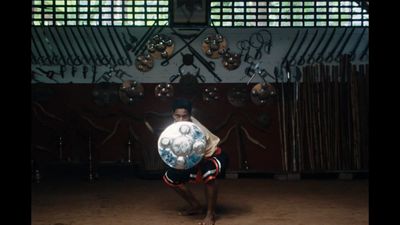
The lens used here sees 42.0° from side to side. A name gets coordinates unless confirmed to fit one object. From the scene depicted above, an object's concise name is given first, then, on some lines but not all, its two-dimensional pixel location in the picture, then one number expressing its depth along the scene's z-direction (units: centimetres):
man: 551
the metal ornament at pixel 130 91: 922
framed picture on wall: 898
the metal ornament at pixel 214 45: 920
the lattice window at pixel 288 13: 935
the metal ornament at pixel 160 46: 919
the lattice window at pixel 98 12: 933
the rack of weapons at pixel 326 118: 904
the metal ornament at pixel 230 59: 923
